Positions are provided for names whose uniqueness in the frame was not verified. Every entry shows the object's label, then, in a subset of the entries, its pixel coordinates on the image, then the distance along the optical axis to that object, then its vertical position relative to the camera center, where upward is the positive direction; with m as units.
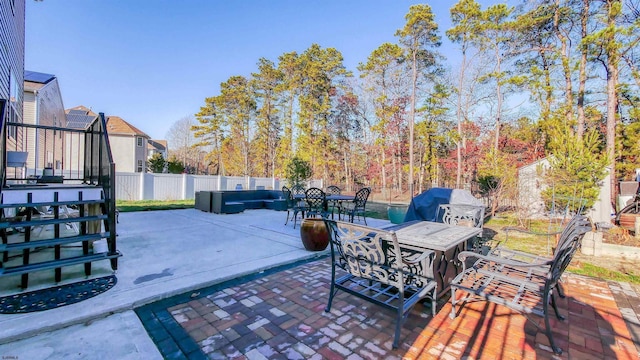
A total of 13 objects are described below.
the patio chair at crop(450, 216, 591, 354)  1.95 -0.85
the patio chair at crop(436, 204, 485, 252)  3.73 -0.50
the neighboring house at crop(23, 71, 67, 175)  9.12 +2.45
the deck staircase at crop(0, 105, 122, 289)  2.70 -0.46
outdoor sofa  8.19 -0.74
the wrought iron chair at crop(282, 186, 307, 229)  6.47 -0.57
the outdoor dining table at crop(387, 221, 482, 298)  2.44 -0.55
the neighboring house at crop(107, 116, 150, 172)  21.44 +2.34
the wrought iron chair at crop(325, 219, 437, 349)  1.99 -0.68
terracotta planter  4.21 -0.84
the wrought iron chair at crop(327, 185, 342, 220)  8.79 -0.34
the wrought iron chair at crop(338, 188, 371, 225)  6.29 -0.50
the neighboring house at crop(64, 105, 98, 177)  17.13 +4.07
